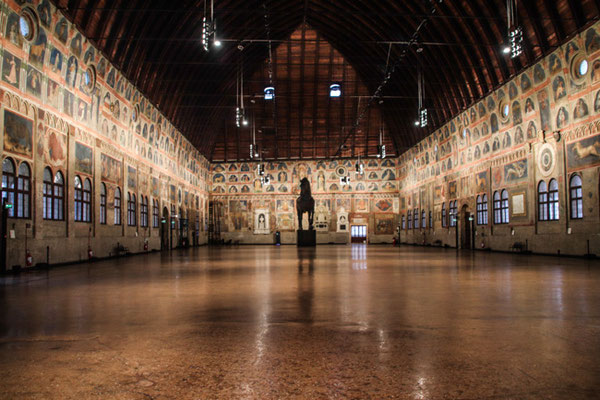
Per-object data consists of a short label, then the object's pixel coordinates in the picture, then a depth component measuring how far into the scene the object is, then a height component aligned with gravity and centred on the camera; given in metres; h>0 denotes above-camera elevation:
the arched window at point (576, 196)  22.14 +0.89
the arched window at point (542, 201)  25.20 +0.77
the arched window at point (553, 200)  24.25 +0.78
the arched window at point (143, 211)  31.72 +0.69
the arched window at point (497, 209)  30.67 +0.45
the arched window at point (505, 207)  29.78 +0.52
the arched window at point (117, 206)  27.20 +0.92
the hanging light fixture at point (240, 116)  22.30 +5.03
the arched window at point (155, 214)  34.49 +0.52
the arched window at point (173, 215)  39.56 +0.48
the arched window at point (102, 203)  25.04 +1.01
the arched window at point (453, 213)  38.46 +0.24
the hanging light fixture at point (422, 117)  24.92 +5.40
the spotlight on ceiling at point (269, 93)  26.61 +7.50
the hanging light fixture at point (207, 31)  14.48 +5.93
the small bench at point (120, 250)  26.57 -1.65
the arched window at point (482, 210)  32.84 +0.43
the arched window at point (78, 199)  21.84 +1.11
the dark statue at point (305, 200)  40.00 +1.60
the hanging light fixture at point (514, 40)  16.67 +6.36
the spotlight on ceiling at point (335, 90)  28.22 +7.85
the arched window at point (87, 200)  22.84 +1.08
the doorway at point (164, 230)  36.44 -0.76
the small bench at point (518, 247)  27.27 -1.86
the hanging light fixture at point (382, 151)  34.00 +4.91
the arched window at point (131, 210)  28.98 +0.72
